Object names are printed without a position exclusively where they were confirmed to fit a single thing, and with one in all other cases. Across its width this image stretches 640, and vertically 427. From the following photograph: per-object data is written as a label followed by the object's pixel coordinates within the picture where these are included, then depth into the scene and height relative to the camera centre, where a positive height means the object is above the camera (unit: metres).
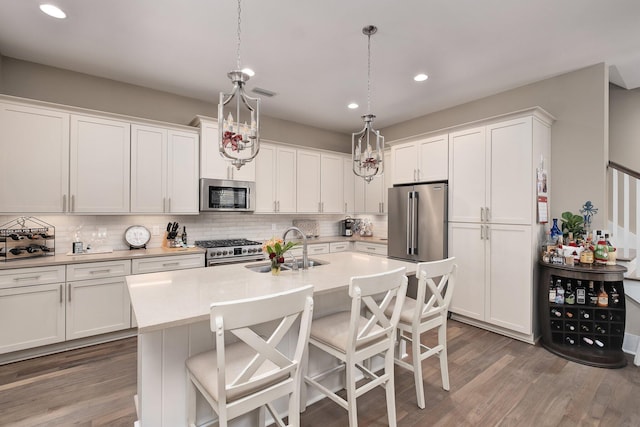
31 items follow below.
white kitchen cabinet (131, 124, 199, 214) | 3.38 +0.52
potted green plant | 3.03 -0.08
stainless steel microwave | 3.77 +0.26
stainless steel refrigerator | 3.79 -0.08
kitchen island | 1.42 -0.46
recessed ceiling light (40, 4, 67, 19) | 2.24 +1.56
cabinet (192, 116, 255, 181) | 3.77 +0.77
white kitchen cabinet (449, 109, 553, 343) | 3.11 -0.03
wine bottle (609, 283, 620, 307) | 2.78 -0.75
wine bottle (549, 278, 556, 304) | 2.96 -0.77
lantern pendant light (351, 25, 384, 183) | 2.47 +0.52
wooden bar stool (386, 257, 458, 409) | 2.02 -0.72
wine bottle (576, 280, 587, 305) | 2.87 -0.76
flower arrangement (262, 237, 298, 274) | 2.19 -0.26
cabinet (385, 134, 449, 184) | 3.86 +0.77
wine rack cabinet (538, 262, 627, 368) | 2.69 -1.02
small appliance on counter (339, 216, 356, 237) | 5.60 -0.20
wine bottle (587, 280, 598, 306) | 2.82 -0.75
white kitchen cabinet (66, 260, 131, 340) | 2.88 -0.85
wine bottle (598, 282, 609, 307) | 2.77 -0.76
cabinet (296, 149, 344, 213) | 4.85 +0.56
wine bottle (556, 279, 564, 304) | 2.93 -0.77
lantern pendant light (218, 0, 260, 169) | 1.79 +0.52
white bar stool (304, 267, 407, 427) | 1.65 -0.74
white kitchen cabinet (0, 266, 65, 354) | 2.60 -0.85
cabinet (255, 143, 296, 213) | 4.38 +0.55
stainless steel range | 3.63 -0.46
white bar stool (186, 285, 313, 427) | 1.17 -0.73
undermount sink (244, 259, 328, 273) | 2.42 -0.43
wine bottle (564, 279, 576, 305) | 2.91 -0.77
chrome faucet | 2.37 -0.37
